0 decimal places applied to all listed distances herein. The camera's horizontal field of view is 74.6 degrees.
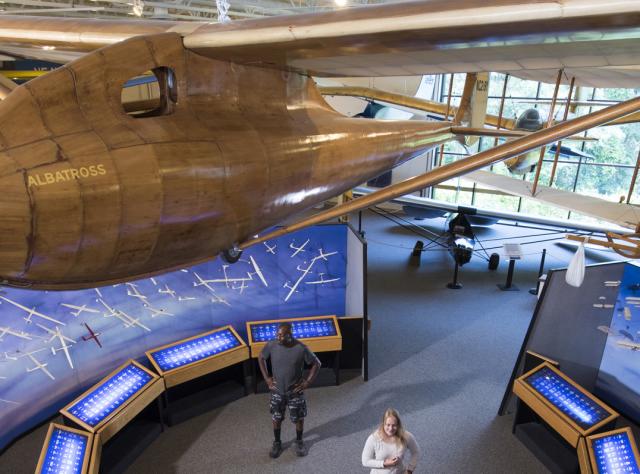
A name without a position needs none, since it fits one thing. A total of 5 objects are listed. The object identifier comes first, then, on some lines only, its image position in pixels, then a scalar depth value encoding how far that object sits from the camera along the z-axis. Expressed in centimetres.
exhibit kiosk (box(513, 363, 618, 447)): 371
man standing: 380
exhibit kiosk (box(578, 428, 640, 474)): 323
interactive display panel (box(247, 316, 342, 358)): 497
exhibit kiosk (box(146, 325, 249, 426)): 455
